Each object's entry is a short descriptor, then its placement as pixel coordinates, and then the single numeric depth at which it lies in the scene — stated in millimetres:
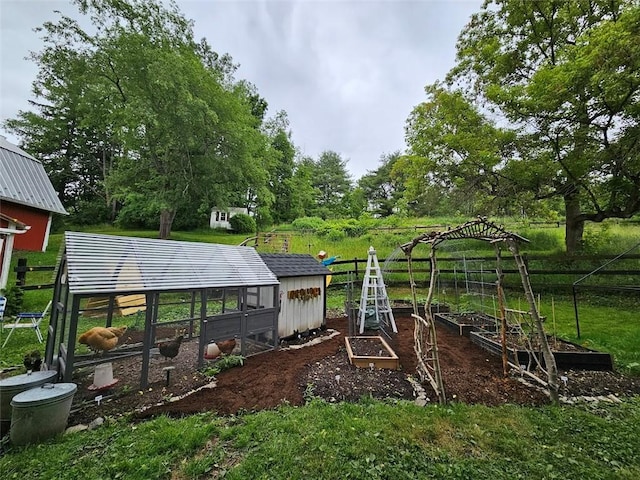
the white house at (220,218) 25641
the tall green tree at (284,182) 24812
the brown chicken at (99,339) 3541
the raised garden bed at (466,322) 5809
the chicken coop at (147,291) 3217
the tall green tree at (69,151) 20969
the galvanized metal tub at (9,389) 2490
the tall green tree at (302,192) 25625
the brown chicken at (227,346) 4473
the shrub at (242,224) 21922
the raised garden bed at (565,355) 3906
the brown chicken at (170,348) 3801
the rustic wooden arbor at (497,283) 3023
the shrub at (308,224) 19328
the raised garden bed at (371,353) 4082
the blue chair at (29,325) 4695
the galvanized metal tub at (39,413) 2293
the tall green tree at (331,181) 30281
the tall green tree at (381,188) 27831
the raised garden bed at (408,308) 7645
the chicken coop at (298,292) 5531
